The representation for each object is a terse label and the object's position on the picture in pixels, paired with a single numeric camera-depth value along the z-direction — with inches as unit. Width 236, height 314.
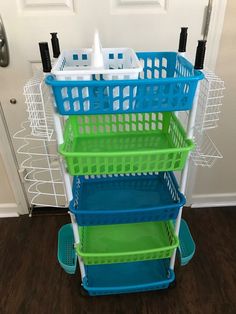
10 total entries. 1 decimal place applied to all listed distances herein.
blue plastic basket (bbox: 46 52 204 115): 29.9
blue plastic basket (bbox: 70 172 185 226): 40.4
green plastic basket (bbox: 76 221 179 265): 44.4
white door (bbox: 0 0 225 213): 42.7
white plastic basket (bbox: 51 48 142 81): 30.2
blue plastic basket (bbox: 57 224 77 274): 48.8
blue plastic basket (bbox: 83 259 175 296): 48.4
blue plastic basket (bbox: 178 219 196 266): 49.1
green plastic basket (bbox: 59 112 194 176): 35.1
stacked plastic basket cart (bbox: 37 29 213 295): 31.0
